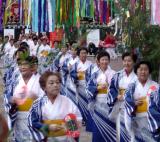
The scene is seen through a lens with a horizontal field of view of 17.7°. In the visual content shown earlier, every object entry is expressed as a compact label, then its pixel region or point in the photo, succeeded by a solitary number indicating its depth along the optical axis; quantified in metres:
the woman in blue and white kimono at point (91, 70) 9.31
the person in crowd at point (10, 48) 20.02
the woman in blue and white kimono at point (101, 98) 8.52
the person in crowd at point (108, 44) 26.47
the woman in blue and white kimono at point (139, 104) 6.65
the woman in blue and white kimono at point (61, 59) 13.48
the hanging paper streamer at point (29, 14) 11.95
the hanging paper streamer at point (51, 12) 10.58
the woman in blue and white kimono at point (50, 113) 5.34
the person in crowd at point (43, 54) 14.07
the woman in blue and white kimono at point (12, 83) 6.61
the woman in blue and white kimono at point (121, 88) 7.80
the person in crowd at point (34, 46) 19.56
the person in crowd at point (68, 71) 11.92
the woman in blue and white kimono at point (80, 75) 11.38
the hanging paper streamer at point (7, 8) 14.22
